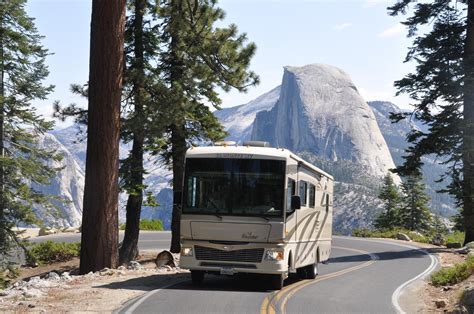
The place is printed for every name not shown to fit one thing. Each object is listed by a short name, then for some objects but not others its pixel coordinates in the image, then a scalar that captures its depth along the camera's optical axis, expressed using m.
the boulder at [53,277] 15.72
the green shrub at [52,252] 30.28
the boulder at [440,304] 13.39
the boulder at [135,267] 19.17
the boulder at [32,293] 12.29
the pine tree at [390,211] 76.94
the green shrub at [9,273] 24.22
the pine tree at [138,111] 23.00
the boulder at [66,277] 15.13
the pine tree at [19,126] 30.31
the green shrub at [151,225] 49.72
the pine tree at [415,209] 75.50
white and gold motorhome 14.04
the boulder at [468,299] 12.13
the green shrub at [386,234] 45.22
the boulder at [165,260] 20.81
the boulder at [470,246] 28.59
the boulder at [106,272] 15.67
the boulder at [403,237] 44.72
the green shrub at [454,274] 16.87
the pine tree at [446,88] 31.84
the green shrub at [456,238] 41.47
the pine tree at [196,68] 21.80
